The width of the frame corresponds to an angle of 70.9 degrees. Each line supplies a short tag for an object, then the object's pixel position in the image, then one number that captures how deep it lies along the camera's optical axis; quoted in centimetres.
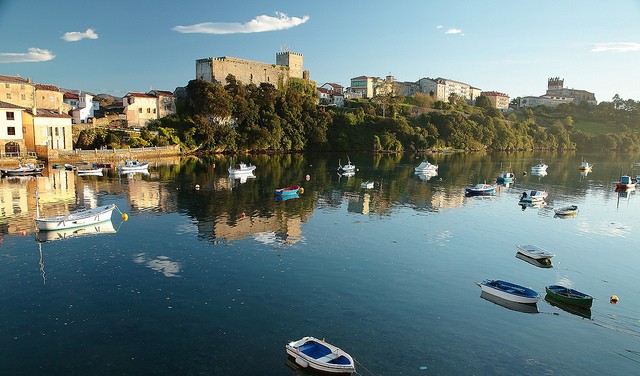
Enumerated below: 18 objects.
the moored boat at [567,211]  4475
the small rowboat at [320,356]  1553
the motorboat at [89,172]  6328
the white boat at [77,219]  3209
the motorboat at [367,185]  5952
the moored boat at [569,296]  2192
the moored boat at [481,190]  5750
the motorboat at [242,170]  6519
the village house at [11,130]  6825
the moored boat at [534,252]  2909
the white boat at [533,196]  5166
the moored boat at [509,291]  2216
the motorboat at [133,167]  6750
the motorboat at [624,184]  6569
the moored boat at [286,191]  4991
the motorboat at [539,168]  8444
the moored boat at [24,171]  5984
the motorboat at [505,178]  6874
